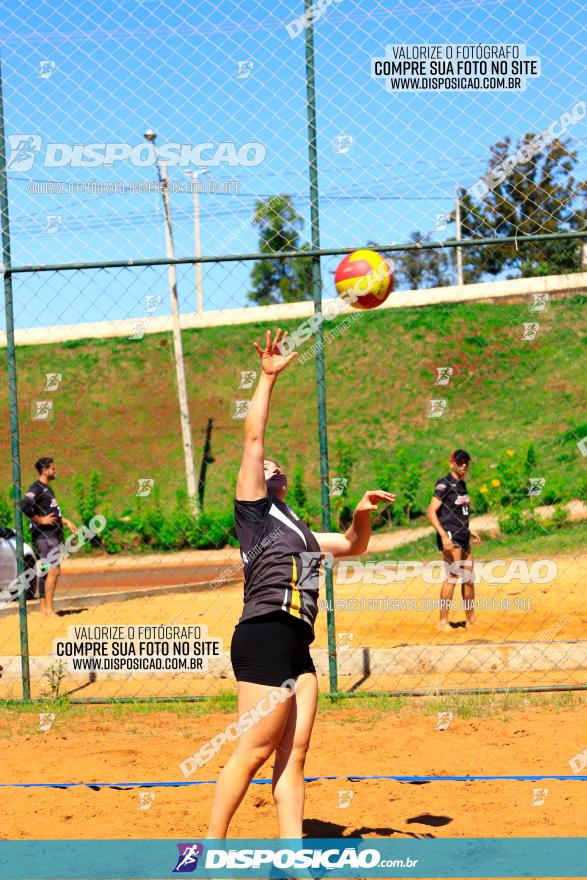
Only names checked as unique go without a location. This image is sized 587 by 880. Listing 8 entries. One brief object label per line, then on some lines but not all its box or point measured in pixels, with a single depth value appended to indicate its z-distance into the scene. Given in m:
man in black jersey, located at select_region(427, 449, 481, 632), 19.92
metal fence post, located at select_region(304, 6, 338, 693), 14.25
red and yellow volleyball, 12.16
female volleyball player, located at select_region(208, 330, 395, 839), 7.84
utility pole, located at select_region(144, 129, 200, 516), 45.99
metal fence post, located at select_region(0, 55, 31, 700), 14.91
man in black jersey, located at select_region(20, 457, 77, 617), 22.12
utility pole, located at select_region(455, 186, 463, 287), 15.88
